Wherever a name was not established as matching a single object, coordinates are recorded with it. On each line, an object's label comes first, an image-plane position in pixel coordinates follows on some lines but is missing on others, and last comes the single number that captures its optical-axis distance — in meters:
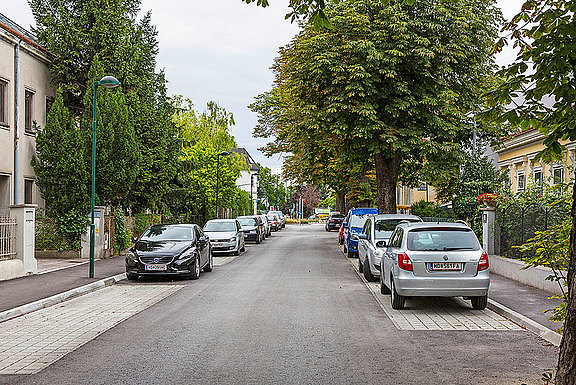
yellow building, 28.09
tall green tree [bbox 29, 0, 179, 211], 24.72
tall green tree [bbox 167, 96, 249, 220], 43.53
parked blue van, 26.44
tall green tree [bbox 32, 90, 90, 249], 22.92
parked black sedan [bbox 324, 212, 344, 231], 60.92
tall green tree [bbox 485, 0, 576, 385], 6.04
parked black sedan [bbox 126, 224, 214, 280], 17.11
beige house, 23.27
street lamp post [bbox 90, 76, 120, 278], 16.66
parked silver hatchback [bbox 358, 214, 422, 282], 16.36
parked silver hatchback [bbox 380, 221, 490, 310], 11.38
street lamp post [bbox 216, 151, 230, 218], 42.02
